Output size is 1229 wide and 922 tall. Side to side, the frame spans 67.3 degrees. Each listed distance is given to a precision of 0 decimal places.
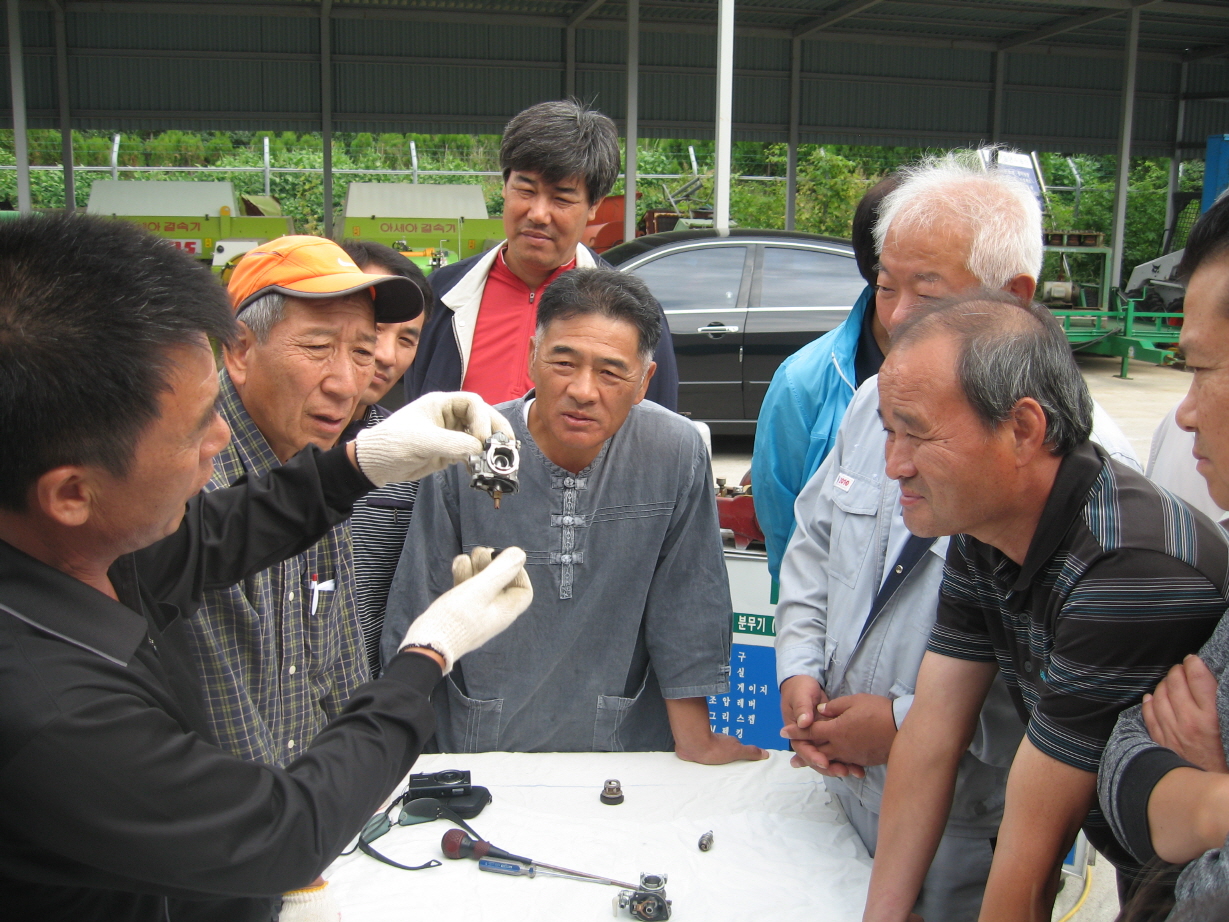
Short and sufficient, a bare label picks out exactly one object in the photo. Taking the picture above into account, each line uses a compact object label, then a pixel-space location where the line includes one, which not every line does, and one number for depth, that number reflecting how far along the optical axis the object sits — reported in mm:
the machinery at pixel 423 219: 10406
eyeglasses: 1718
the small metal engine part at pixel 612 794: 1865
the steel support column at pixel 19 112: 10986
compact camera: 1839
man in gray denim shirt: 2180
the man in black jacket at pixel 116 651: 935
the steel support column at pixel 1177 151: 16438
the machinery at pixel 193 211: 10654
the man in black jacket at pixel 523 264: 2668
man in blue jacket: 2324
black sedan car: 7004
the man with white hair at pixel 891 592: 1724
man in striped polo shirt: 1251
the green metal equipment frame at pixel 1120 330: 12117
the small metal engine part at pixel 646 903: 1523
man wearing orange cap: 1702
